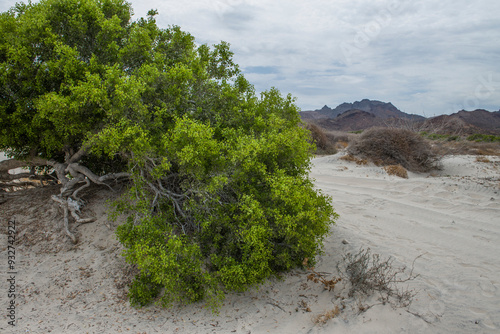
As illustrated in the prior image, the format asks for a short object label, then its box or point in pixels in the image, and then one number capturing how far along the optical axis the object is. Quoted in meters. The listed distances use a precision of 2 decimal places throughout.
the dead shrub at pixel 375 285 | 4.24
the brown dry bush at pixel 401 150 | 13.13
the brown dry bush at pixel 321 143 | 21.17
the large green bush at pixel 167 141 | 4.49
